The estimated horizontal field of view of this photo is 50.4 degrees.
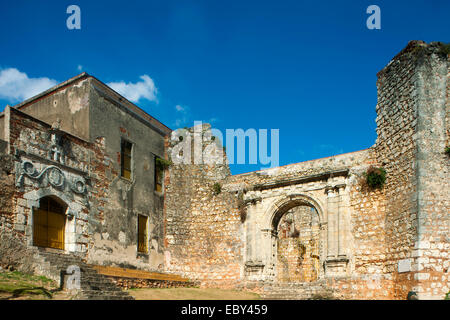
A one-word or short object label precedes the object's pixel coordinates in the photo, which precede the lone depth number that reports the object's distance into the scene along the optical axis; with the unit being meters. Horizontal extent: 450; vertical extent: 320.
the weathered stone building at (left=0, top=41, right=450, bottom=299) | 12.73
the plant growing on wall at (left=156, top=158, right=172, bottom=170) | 19.00
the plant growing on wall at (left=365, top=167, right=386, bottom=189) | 14.46
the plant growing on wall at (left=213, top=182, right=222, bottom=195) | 18.39
